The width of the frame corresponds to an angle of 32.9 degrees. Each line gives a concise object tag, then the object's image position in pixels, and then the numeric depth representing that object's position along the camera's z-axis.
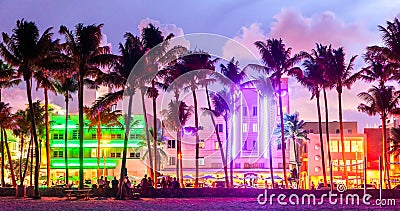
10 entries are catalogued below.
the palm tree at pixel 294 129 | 111.43
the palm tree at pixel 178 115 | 74.82
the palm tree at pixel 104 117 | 85.50
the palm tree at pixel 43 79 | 52.60
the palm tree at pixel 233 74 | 72.00
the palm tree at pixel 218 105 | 78.31
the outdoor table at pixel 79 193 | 49.03
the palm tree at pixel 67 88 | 72.71
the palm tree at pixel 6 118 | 73.31
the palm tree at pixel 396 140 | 85.23
